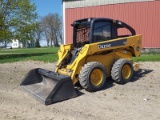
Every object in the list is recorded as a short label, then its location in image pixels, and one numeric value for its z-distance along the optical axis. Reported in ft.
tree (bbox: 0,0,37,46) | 42.70
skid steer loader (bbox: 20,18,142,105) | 12.22
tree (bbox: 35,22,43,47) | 158.78
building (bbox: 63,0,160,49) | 32.22
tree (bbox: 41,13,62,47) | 154.01
